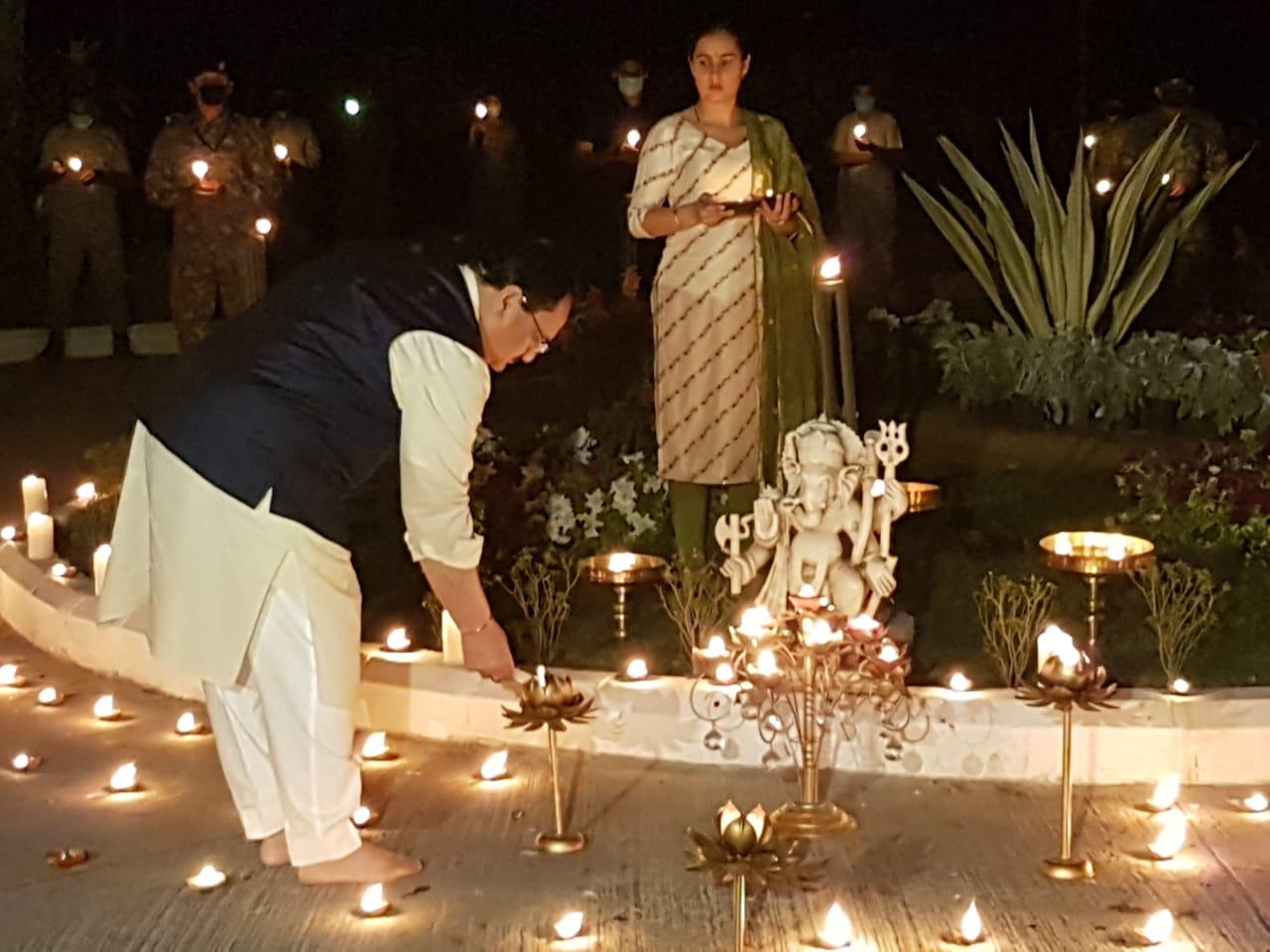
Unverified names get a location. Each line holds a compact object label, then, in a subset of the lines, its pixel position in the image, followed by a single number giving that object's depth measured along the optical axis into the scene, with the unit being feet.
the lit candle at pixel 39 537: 21.36
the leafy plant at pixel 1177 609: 16.08
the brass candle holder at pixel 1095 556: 16.89
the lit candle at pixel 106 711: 17.39
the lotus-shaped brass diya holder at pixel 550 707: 13.35
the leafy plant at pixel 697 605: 16.88
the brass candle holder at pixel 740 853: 11.09
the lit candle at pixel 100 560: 18.83
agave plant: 27.09
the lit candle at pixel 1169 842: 13.61
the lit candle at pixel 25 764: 15.96
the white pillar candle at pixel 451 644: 16.81
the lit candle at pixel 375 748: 15.98
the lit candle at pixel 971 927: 12.04
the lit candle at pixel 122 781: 15.42
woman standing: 17.60
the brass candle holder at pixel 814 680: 13.85
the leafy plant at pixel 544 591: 17.55
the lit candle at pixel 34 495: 21.88
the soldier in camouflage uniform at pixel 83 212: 36.14
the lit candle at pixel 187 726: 16.87
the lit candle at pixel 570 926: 12.23
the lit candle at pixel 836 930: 11.94
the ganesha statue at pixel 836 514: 15.52
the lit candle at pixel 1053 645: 13.03
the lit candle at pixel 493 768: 15.46
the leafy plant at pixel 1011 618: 16.21
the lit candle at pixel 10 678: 18.52
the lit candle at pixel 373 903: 12.70
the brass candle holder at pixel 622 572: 17.60
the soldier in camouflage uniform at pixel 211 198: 30.60
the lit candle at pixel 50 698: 17.83
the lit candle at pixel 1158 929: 12.09
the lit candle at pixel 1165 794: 14.46
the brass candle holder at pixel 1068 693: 12.76
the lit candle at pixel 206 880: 13.25
